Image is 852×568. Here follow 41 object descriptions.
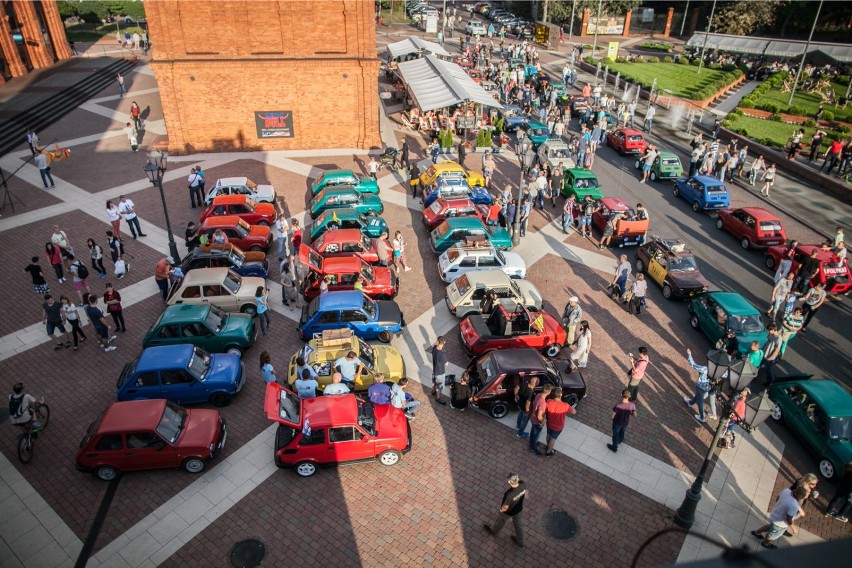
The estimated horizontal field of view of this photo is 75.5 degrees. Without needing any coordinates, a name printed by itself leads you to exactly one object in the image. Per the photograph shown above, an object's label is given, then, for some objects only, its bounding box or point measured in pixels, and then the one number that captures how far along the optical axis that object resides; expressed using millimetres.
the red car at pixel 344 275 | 16906
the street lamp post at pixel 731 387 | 9320
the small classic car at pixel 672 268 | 17828
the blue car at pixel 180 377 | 12648
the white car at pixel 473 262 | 18266
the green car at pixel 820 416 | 11711
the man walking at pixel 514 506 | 9516
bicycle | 11688
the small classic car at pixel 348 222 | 20406
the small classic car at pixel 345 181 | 23922
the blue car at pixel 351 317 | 15273
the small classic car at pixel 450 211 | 21484
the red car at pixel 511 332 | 14828
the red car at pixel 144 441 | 11094
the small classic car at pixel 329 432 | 11438
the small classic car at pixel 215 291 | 16141
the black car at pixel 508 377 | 13008
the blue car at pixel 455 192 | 23203
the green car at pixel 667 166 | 27297
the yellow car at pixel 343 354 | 13297
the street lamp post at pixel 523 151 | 19641
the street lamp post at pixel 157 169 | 18219
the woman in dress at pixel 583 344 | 14398
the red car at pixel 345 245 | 18641
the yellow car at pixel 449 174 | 24531
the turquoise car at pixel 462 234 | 19812
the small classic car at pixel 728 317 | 15250
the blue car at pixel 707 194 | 23906
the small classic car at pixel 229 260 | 17703
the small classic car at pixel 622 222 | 20969
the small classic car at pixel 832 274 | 17969
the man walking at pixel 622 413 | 11648
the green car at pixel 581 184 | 24078
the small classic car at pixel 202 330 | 14383
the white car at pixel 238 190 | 22531
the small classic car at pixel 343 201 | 22094
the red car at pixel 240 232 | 19578
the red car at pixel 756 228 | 20828
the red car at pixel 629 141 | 30578
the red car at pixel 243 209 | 21234
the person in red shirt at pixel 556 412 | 11625
